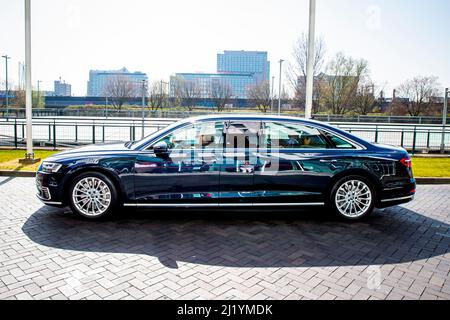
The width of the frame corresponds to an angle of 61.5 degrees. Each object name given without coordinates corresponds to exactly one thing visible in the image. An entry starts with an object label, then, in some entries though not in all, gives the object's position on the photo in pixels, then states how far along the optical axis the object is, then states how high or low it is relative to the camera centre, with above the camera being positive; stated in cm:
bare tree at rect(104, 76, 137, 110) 6297 +543
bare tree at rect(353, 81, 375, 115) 4569 +366
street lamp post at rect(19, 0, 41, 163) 1111 +145
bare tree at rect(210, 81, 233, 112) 5394 +426
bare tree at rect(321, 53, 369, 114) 4188 +494
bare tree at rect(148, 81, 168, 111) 5890 +430
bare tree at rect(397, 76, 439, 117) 5009 +460
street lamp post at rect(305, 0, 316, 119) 1075 +224
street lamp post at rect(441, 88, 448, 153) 1615 -54
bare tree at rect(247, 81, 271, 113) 5034 +419
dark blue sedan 582 -72
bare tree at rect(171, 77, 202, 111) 6000 +537
